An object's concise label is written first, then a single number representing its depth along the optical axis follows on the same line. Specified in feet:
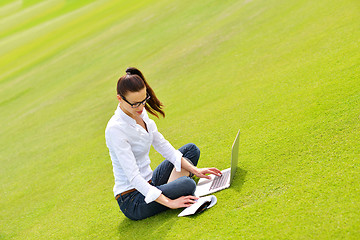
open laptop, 11.04
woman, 10.57
